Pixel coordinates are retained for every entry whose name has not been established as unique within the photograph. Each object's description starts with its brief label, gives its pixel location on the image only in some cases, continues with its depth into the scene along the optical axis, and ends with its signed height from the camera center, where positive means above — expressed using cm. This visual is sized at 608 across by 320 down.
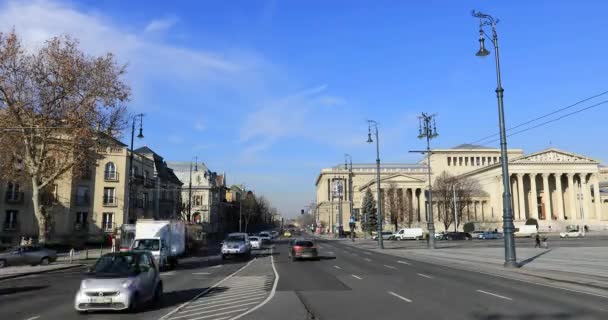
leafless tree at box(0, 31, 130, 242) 2994 +725
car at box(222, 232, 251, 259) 3597 -192
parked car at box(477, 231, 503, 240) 7912 -246
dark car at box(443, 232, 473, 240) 8000 -259
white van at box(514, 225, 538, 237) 8762 -201
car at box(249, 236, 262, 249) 5402 -235
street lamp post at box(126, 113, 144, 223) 3635 +698
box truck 2619 -99
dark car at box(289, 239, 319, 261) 3234 -192
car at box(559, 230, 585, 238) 8100 -258
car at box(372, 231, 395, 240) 9049 -280
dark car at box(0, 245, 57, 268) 2931 -200
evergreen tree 10474 +175
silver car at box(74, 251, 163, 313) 1091 -141
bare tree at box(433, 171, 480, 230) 10219 +528
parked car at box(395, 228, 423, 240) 8719 -239
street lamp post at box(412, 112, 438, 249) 4034 +745
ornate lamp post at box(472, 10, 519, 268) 2359 +302
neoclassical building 11456 +674
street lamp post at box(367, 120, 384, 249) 4966 +675
